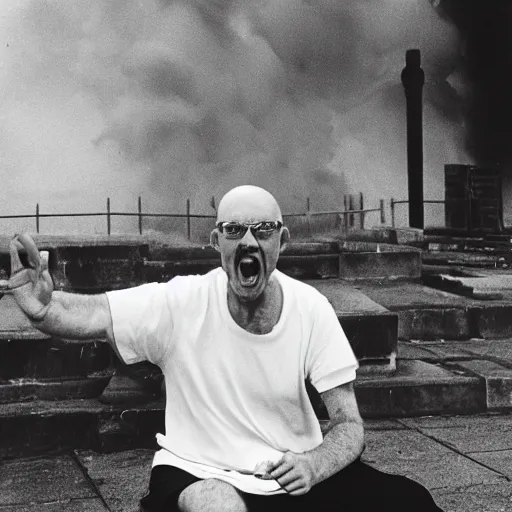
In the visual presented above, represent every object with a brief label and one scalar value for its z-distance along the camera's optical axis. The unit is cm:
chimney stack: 1641
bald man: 223
